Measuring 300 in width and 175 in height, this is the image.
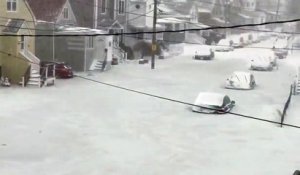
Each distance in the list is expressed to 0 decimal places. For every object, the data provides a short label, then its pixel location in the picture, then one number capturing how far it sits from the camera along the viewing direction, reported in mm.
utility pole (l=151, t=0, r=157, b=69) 46531
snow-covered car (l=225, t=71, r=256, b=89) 37656
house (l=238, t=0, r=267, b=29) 109250
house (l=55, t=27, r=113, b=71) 43406
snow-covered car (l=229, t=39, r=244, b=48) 78319
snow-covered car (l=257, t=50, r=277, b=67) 54562
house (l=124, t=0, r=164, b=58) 57969
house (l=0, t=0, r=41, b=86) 35469
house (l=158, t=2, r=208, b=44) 75562
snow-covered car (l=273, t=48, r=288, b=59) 65319
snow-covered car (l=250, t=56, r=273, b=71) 51144
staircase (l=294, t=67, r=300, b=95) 36812
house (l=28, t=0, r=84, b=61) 44281
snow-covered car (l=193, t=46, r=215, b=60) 58594
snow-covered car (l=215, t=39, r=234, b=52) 70125
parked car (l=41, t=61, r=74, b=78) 38625
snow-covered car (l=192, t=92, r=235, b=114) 27516
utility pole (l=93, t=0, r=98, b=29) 52969
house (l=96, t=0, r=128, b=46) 53562
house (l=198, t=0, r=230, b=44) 83750
